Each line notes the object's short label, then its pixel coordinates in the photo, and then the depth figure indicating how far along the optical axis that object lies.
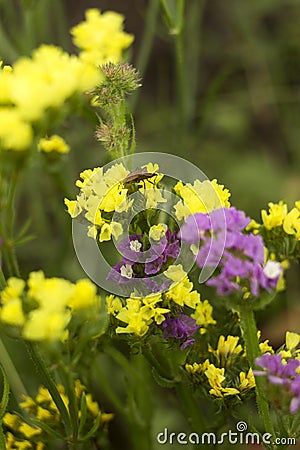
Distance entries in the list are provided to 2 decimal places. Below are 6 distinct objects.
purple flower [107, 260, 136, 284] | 0.57
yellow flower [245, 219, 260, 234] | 0.61
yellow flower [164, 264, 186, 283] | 0.57
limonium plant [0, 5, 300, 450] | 0.52
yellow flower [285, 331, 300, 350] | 0.59
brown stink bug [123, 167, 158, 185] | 0.58
